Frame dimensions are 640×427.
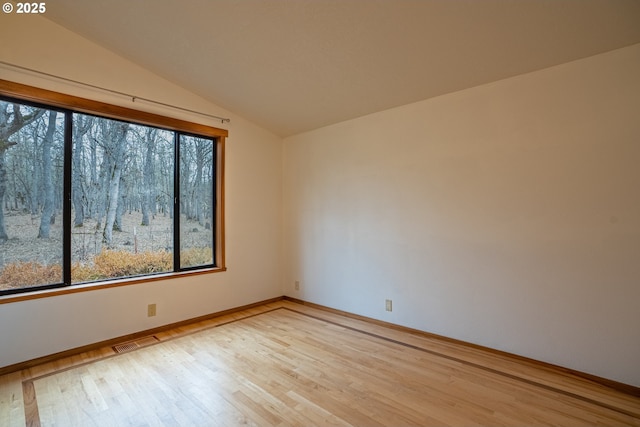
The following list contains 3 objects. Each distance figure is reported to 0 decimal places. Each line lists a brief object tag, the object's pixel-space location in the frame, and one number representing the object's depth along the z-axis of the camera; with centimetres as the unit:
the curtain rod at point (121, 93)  258
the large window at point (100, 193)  267
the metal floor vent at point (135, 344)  292
